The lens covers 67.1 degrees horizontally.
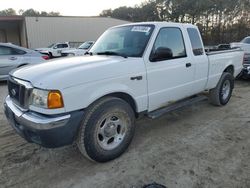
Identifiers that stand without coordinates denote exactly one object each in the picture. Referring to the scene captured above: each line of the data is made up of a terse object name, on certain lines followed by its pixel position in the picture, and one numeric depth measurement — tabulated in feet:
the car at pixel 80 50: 36.26
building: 70.13
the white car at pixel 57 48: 53.96
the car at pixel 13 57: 22.91
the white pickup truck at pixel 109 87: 7.23
